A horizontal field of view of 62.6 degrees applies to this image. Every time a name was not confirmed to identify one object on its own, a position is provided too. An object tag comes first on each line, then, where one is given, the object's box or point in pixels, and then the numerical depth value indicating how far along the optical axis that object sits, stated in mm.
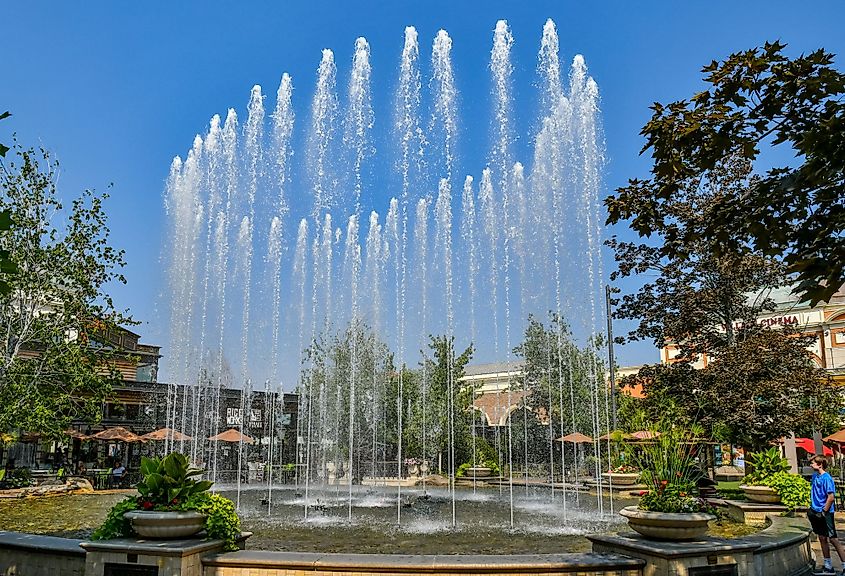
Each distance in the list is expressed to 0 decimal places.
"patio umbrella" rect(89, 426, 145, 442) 29050
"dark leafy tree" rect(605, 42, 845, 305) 5879
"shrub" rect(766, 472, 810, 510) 16234
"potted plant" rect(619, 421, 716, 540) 8250
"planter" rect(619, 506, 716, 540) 8188
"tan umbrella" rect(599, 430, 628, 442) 20653
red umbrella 36562
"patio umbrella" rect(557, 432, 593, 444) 32125
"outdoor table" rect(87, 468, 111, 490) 25816
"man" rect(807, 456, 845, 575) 10359
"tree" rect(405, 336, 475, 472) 37000
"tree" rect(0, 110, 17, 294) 5203
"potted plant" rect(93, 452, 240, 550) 8070
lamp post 27366
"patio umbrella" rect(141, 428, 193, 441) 27531
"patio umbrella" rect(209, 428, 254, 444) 28703
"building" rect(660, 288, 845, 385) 45406
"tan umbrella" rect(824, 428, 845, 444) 24797
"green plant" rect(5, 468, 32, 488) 23281
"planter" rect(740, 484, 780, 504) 16578
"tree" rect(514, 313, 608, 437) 39562
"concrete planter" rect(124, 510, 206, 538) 7984
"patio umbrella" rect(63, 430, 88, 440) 29256
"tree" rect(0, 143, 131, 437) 20609
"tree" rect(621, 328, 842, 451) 19953
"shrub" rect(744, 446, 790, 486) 17797
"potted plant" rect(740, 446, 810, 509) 16297
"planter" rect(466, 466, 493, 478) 31906
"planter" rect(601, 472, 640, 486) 28595
